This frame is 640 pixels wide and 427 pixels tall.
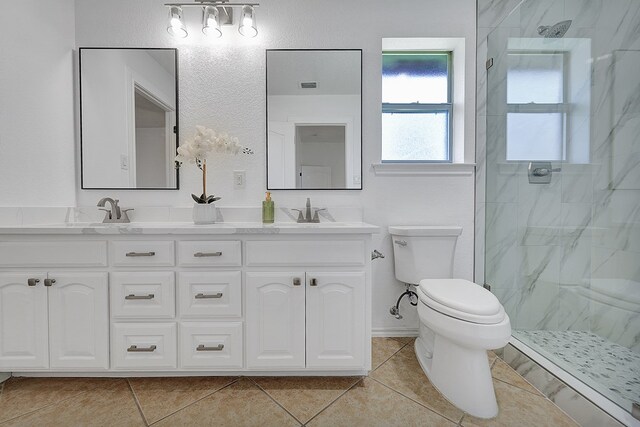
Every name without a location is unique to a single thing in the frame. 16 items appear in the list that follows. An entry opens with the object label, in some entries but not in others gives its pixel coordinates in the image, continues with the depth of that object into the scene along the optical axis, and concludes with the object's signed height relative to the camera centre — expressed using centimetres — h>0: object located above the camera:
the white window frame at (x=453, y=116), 176 +61
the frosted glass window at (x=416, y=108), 190 +69
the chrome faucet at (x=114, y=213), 162 -5
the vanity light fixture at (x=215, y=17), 161 +114
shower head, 148 +100
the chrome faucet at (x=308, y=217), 167 -7
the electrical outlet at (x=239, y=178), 174 +18
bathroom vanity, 125 -44
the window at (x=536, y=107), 154 +59
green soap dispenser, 163 -3
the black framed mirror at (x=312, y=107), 171 +63
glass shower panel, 133 +13
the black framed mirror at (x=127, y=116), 168 +56
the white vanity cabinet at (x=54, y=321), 124 -53
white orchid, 150 +33
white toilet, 111 -56
